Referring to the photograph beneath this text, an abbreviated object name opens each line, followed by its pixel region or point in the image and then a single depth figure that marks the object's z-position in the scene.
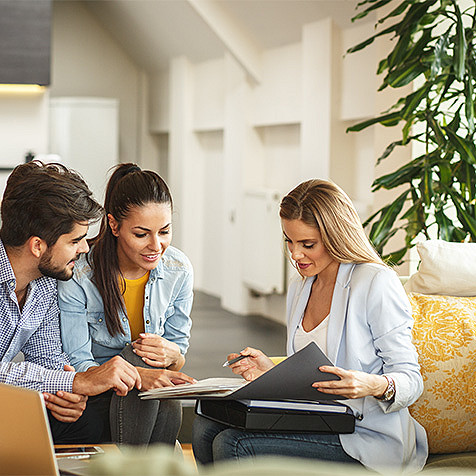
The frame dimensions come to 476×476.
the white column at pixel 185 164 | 8.78
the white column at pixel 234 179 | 7.20
